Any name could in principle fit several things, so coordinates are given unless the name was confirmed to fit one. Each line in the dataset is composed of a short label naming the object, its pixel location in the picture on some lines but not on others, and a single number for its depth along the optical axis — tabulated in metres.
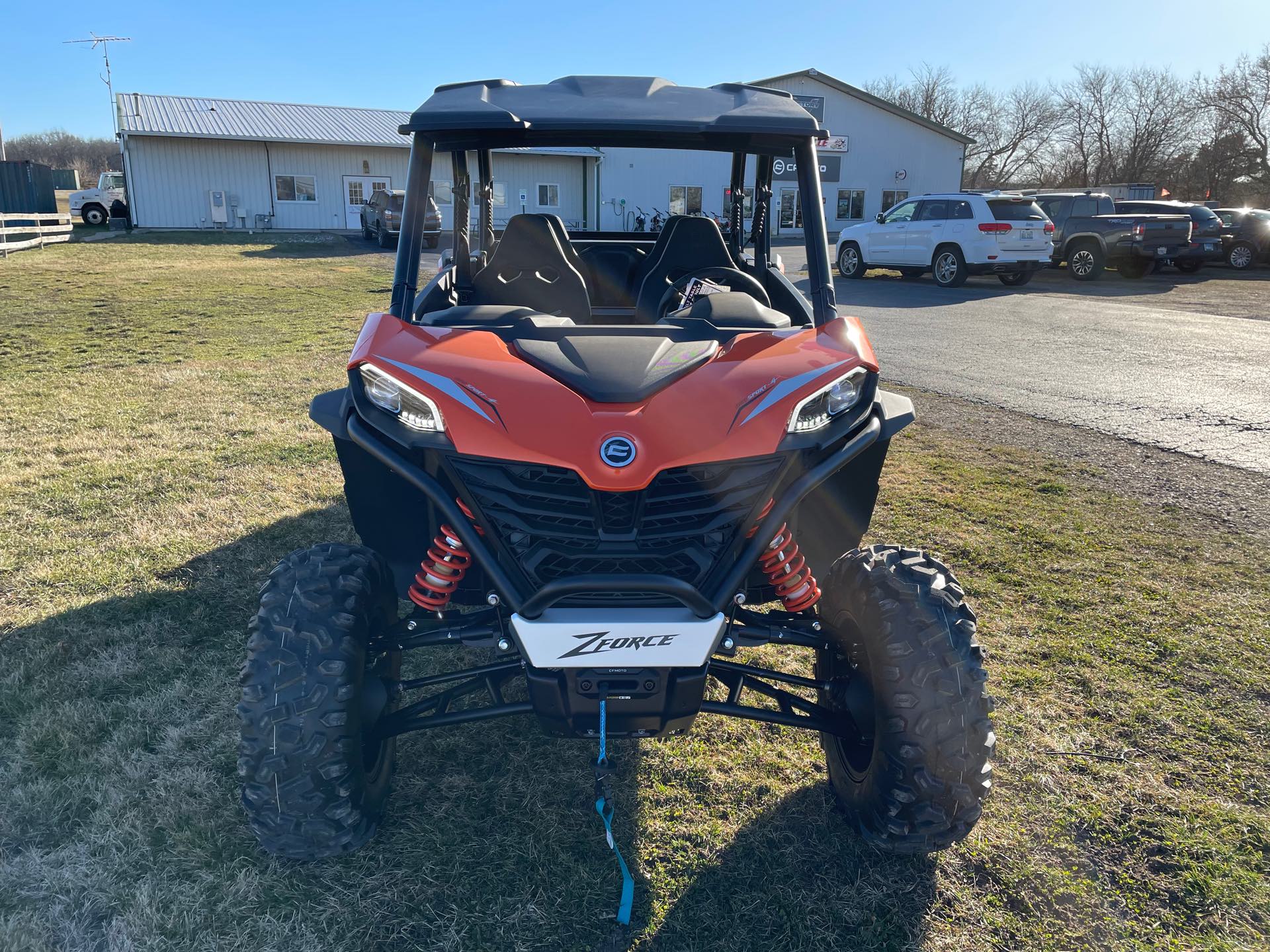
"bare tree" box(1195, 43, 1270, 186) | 54.06
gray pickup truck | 19.59
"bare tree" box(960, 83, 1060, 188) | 70.94
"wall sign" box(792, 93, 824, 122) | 39.38
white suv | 17.11
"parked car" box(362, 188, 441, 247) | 27.34
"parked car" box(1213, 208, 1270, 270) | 22.83
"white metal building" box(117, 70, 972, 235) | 35.19
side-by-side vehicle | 2.35
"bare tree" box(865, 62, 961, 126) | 70.92
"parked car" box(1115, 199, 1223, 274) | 20.33
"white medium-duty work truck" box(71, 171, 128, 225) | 35.81
